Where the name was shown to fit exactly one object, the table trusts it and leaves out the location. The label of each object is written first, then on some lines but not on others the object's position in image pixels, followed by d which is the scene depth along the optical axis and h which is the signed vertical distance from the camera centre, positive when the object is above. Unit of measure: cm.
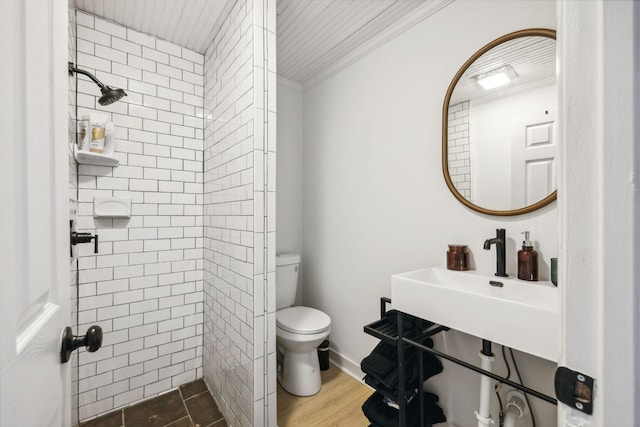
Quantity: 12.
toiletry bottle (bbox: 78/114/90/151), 154 +44
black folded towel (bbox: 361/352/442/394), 128 -82
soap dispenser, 118 -22
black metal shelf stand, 119 -61
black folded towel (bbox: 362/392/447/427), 132 -103
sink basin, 88 -37
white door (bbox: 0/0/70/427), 36 +0
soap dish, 167 +3
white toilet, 176 -91
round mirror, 120 +43
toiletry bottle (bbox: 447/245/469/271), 140 -24
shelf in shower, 151 +32
